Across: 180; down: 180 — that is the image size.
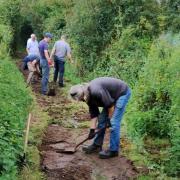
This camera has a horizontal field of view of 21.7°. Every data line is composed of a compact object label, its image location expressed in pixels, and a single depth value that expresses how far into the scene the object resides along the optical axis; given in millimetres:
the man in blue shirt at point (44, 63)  14368
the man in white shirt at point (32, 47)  16061
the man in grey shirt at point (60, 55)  15547
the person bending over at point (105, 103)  7895
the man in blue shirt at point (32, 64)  15352
